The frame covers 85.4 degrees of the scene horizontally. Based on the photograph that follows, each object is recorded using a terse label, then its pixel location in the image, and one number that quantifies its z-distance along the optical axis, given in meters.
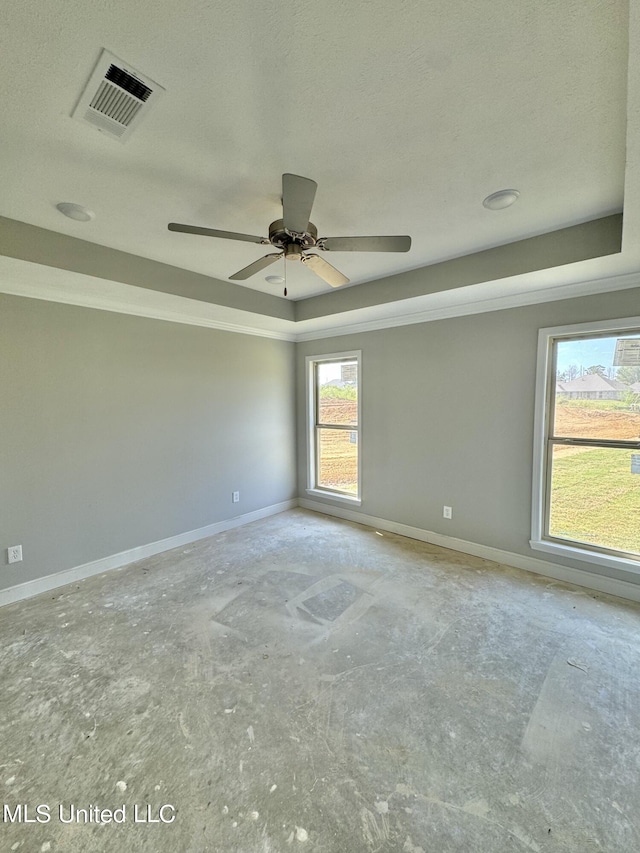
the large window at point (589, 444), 2.65
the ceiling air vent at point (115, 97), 1.23
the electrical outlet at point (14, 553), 2.65
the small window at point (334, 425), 4.38
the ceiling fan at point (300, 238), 1.49
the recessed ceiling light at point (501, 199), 1.96
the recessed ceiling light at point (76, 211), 2.04
